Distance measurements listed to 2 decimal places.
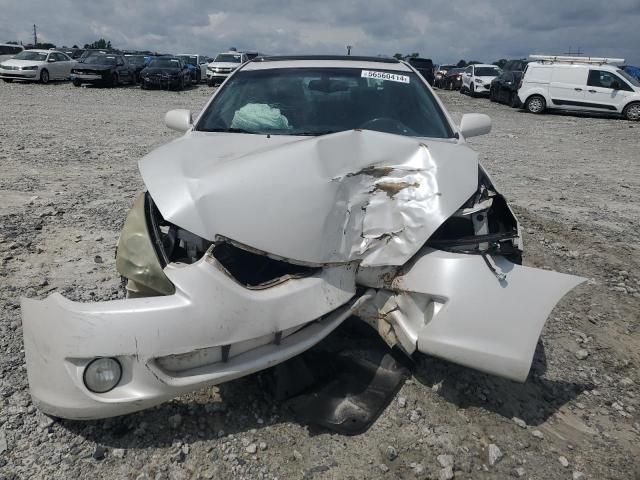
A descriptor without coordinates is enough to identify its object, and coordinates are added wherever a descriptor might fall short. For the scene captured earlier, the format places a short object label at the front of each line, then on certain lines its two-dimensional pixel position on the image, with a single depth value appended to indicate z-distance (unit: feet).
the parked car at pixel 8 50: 81.20
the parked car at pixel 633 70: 85.13
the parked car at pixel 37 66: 69.46
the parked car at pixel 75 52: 105.29
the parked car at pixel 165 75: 72.84
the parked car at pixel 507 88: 63.38
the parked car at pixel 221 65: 78.59
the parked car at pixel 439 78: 97.80
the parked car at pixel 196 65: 89.23
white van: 54.65
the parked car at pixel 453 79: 90.71
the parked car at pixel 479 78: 76.43
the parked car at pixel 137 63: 79.08
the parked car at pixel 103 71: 70.33
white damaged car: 6.83
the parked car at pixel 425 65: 93.09
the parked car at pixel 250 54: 86.89
